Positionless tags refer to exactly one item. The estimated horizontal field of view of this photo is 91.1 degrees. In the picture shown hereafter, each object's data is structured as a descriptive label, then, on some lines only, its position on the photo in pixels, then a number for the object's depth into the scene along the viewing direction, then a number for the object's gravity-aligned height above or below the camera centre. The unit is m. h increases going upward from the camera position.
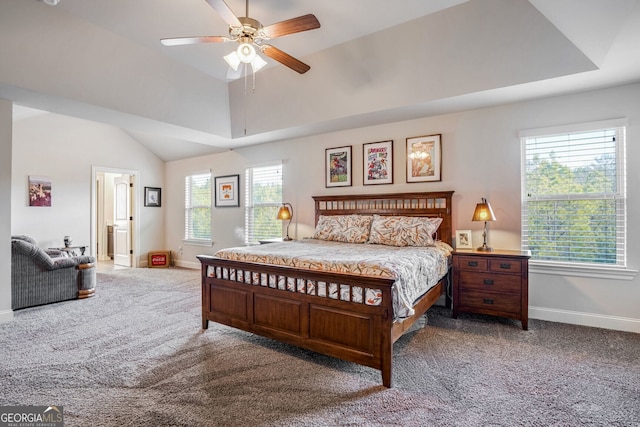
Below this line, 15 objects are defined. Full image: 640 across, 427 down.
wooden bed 2.23 -0.85
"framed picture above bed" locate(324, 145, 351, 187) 4.96 +0.72
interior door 7.47 -0.26
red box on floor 7.31 -1.11
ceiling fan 2.36 +1.45
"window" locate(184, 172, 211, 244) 7.09 +0.08
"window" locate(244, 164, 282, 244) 5.87 +0.18
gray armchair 4.03 -0.90
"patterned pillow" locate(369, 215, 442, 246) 3.77 -0.24
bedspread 2.29 -0.42
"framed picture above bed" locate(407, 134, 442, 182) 4.24 +0.73
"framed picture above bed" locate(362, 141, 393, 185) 4.60 +0.73
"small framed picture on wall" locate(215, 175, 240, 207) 6.42 +0.44
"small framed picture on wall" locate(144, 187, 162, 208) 7.61 +0.38
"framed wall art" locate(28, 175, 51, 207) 5.75 +0.40
